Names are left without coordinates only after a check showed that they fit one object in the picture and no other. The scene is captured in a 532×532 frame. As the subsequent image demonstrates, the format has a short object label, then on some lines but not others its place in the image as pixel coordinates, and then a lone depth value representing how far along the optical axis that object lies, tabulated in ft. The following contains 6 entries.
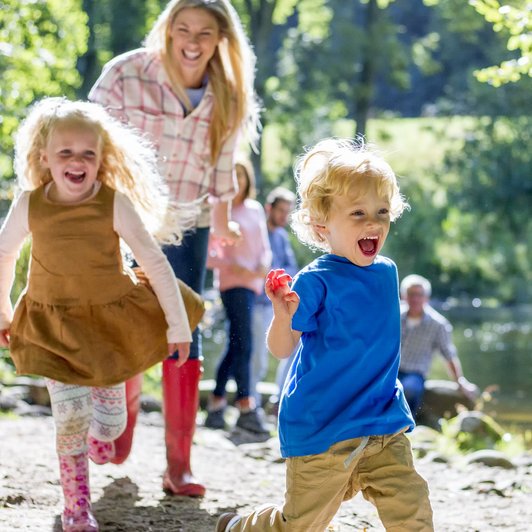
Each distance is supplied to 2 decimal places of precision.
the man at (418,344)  57.33
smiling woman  29.08
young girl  24.11
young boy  20.24
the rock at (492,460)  40.71
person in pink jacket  47.25
